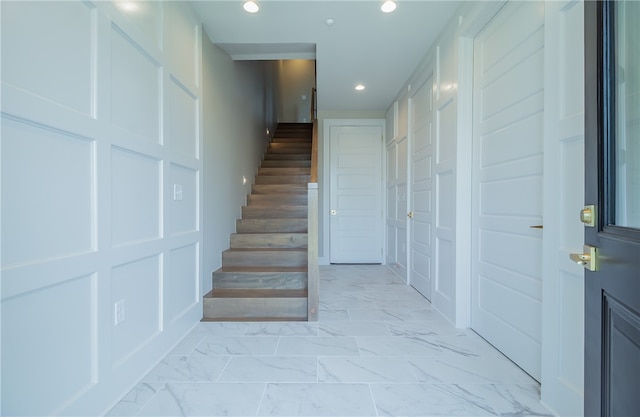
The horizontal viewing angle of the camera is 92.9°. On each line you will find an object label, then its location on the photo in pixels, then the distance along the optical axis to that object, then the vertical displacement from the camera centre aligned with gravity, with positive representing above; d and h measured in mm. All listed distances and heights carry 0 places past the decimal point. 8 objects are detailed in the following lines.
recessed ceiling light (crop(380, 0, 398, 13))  2221 +1488
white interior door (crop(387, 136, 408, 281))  3977 +3
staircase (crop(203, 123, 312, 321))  2664 -536
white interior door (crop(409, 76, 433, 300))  3037 +178
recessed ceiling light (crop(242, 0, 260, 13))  2279 +1530
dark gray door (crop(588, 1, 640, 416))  773 +24
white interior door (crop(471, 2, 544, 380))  1683 +152
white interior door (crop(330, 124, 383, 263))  5098 +223
